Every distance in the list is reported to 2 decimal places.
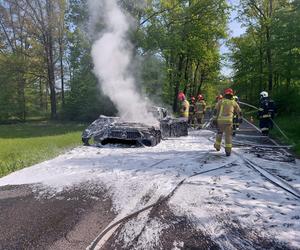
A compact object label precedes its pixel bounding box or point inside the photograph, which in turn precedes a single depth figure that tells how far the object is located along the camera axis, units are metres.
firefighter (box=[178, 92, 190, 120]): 11.00
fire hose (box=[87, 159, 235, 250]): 2.72
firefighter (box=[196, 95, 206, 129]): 12.51
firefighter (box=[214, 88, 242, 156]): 6.25
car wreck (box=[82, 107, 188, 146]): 7.44
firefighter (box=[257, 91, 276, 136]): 9.46
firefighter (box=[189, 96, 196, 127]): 13.05
